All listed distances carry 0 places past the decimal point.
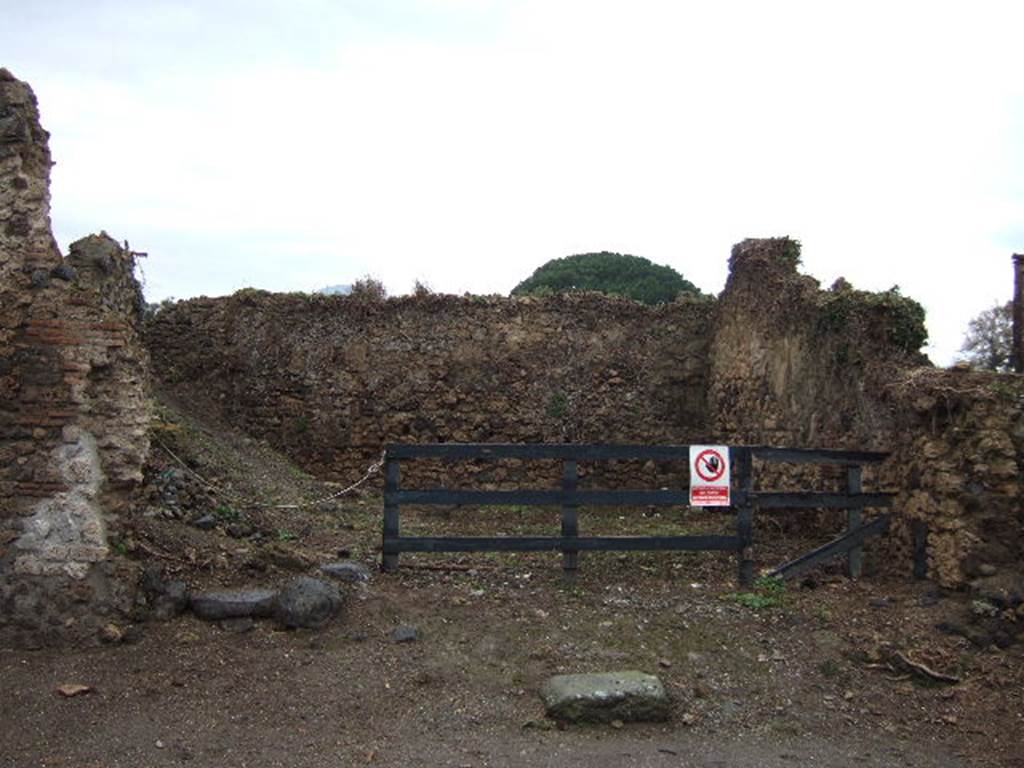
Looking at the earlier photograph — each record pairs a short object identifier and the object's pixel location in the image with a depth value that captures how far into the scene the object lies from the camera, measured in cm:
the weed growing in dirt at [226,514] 920
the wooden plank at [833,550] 827
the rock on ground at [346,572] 780
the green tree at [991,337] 1964
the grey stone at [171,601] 698
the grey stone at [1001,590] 725
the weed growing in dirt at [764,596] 775
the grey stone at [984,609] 721
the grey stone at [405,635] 691
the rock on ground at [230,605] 700
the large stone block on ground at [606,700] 596
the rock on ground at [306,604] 699
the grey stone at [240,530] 889
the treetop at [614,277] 2695
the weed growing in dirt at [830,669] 670
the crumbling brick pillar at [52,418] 672
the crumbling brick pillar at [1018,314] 1129
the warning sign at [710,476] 816
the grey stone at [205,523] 870
